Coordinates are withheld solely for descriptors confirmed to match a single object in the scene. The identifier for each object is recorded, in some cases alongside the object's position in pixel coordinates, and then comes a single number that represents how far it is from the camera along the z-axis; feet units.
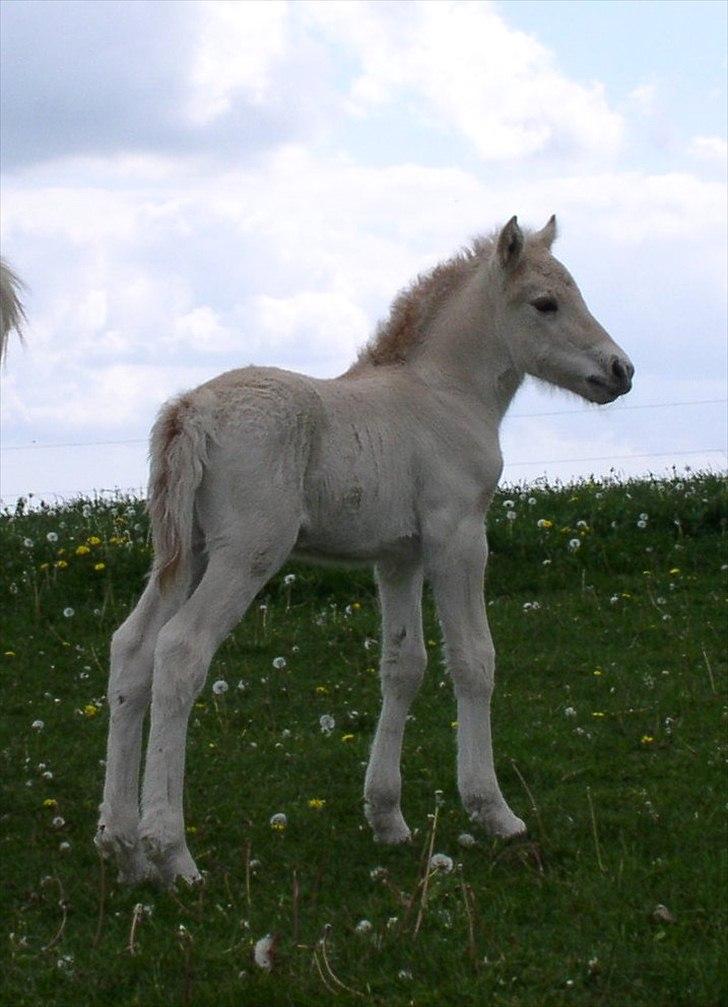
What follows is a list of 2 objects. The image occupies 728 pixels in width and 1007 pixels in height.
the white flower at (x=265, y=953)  16.97
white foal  20.86
